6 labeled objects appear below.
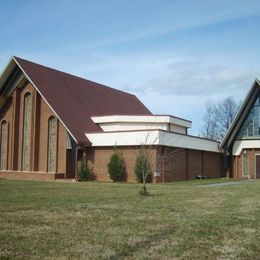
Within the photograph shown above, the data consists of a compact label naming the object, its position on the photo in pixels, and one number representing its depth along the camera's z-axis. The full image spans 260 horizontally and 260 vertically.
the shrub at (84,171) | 37.31
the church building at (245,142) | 45.25
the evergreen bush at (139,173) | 34.98
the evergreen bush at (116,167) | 36.44
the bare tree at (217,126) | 84.28
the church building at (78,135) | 37.06
